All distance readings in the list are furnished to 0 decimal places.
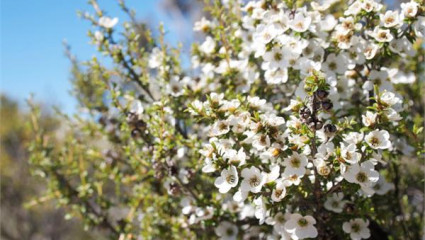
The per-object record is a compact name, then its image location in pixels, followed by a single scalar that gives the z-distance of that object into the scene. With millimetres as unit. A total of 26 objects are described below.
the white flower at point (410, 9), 333
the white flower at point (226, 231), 372
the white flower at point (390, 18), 335
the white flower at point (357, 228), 347
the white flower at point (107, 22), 412
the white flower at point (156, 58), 406
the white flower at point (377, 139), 303
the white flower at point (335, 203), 350
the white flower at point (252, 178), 309
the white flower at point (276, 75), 353
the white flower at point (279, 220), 334
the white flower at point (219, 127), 315
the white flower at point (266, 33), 342
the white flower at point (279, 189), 307
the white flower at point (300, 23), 342
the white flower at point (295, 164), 308
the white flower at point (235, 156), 307
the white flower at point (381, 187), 373
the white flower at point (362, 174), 301
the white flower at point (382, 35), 334
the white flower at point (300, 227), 323
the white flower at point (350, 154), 299
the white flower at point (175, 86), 393
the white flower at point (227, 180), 309
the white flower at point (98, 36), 404
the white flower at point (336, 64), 352
